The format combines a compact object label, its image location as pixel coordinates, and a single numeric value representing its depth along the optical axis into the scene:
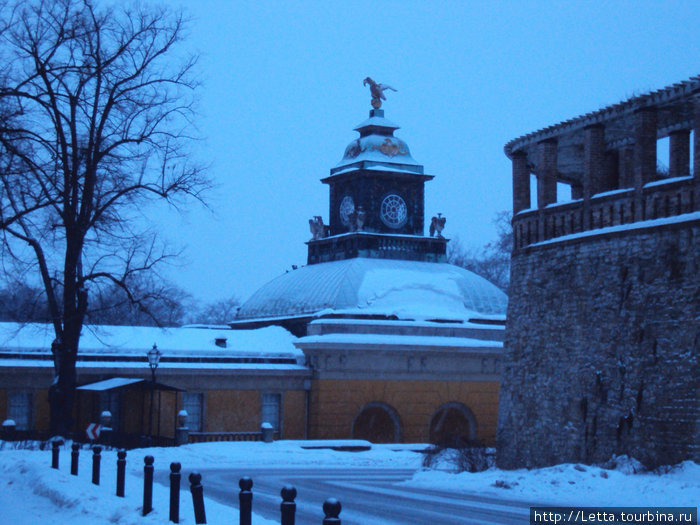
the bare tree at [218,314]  116.06
